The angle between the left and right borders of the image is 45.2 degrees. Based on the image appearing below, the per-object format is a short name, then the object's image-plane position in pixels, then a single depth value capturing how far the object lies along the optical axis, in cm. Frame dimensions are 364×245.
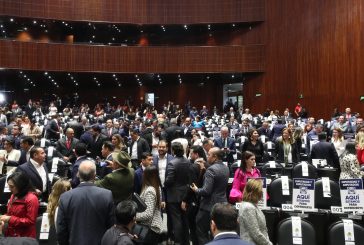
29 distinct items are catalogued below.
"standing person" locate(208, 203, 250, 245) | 275
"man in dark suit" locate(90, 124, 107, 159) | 853
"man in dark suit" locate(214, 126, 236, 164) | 937
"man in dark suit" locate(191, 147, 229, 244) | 541
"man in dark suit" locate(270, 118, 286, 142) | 1146
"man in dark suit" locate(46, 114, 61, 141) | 1170
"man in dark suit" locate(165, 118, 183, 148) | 1020
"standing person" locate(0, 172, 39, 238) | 408
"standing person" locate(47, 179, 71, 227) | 441
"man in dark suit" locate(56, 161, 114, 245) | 390
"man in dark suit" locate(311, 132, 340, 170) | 801
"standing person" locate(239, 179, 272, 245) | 389
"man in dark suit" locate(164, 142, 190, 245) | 592
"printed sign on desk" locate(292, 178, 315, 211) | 505
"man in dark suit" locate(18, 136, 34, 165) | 712
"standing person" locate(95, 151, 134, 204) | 481
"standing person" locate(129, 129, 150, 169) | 879
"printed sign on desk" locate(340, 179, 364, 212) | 489
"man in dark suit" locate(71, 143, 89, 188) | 545
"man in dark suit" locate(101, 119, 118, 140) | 1149
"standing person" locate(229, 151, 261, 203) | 538
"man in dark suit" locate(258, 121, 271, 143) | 1178
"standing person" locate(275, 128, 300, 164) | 885
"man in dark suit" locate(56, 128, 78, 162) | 831
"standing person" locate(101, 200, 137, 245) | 330
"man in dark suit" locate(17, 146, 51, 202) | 536
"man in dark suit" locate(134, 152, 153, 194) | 592
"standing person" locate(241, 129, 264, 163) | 852
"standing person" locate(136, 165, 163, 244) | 490
